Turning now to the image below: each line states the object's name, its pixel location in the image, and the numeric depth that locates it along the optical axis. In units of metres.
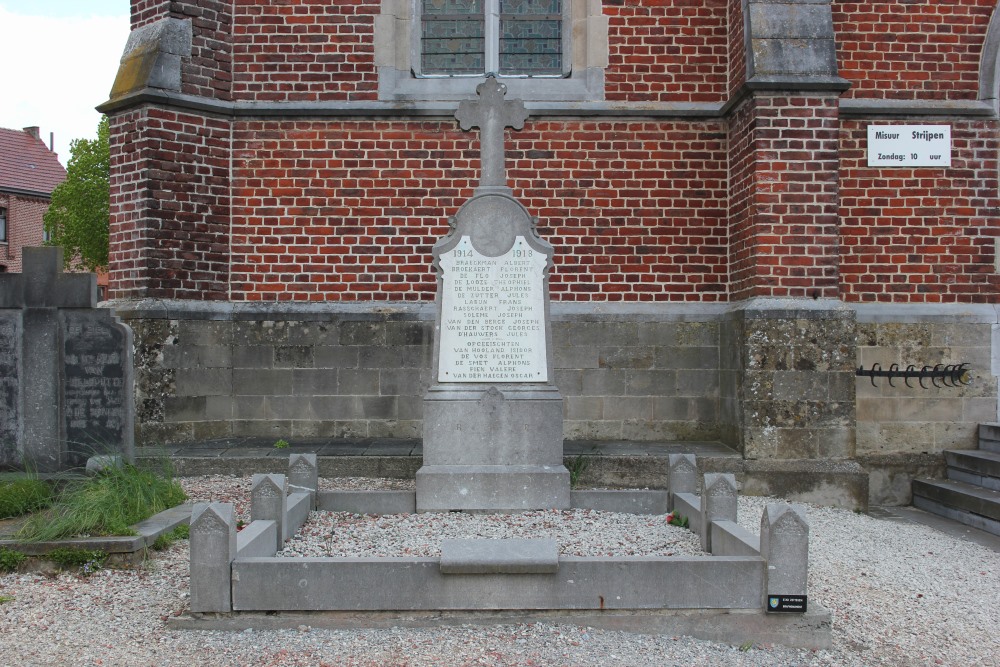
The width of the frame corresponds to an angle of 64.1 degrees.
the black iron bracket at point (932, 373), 7.66
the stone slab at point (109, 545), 4.57
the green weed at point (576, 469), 6.83
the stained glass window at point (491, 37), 8.33
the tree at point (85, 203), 23.78
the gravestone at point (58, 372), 5.73
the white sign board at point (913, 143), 7.84
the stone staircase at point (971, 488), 6.66
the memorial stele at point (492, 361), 5.54
